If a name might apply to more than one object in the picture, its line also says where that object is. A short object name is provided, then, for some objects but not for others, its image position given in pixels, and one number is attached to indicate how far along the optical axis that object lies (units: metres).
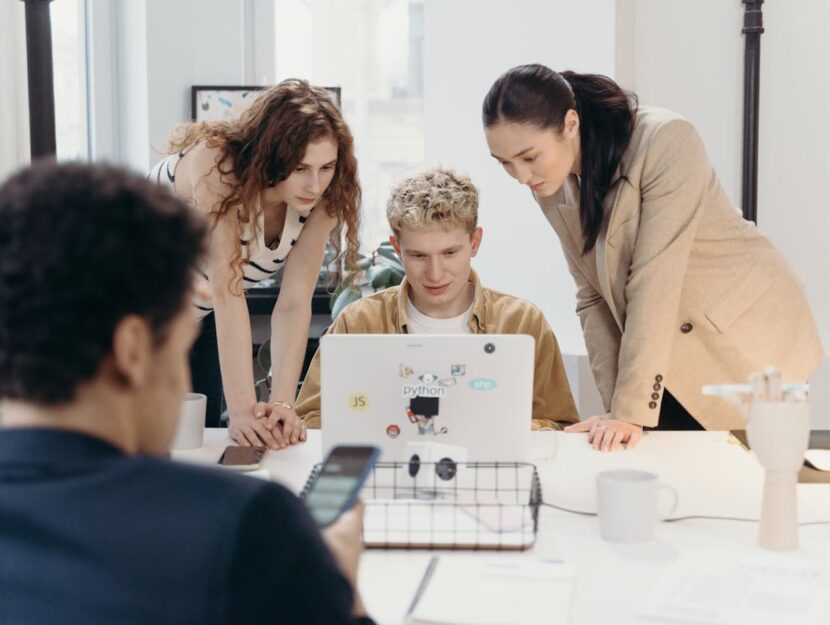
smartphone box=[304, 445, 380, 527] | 0.92
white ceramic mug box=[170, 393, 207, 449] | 1.84
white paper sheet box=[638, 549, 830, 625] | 1.09
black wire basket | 1.32
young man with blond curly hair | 2.17
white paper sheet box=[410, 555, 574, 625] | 1.09
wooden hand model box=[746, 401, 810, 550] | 1.31
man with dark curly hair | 0.66
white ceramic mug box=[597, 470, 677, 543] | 1.33
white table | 1.17
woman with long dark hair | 1.90
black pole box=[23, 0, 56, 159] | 1.94
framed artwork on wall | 3.60
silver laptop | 1.56
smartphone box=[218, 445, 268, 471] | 1.69
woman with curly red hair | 2.00
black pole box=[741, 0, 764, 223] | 2.92
